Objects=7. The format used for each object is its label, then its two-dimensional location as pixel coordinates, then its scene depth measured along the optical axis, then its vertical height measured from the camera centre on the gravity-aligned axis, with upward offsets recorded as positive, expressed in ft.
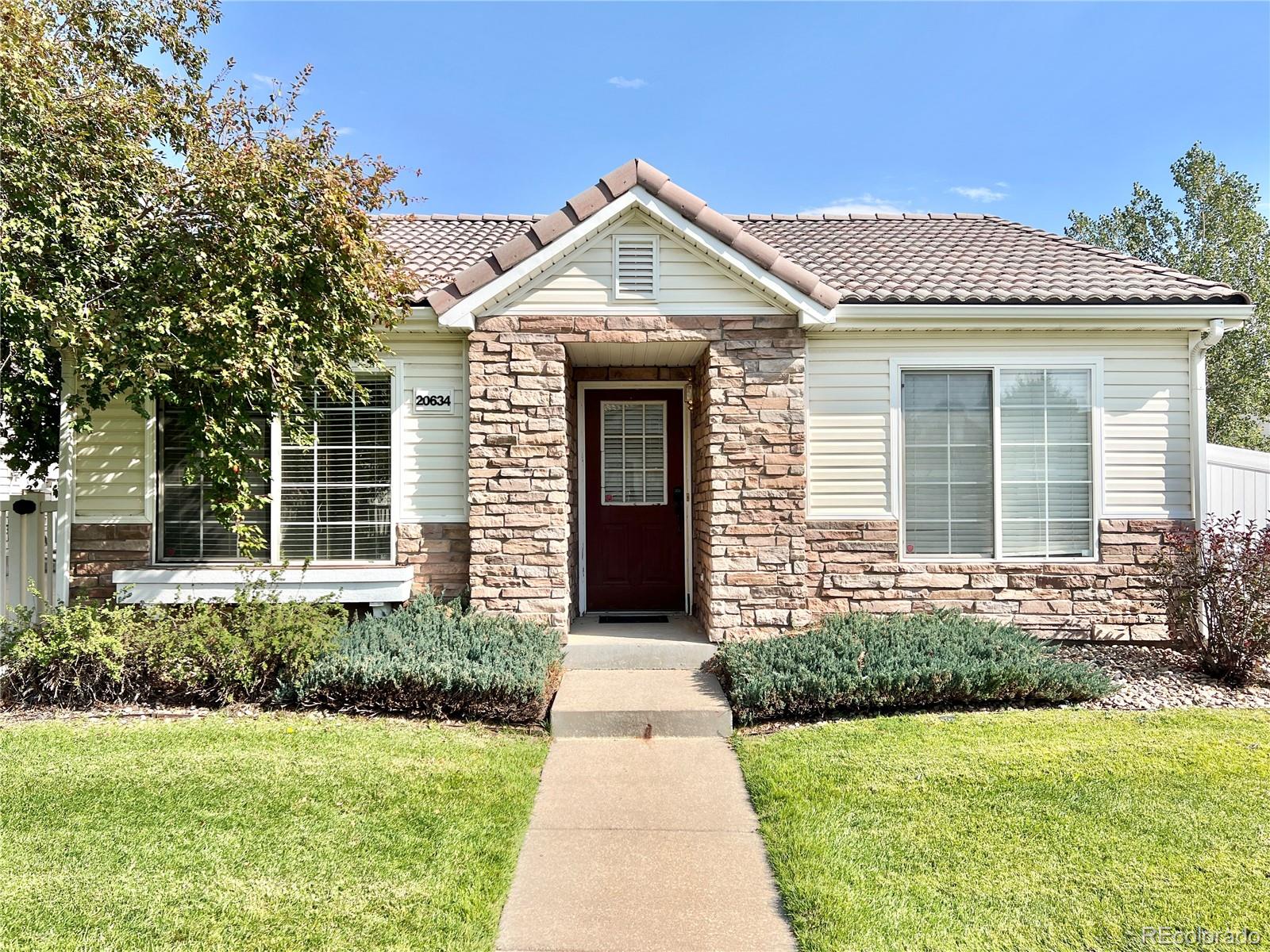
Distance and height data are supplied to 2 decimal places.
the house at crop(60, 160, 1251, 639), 20.61 +1.20
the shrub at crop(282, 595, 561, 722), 16.43 -4.63
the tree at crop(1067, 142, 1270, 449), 61.16 +20.93
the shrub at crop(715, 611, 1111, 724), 16.61 -4.72
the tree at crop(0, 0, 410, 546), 15.76 +5.91
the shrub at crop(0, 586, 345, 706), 17.49 -4.48
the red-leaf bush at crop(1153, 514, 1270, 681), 18.94 -3.20
